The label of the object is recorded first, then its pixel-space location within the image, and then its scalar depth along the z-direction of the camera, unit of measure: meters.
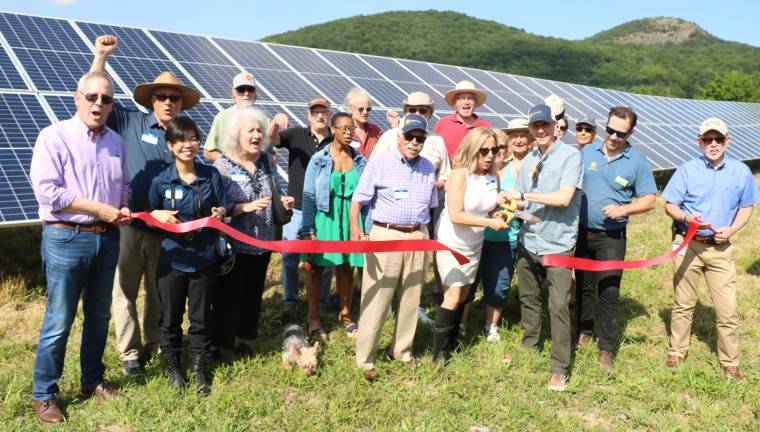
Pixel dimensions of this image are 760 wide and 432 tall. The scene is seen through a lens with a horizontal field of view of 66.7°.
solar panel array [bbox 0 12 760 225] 6.35
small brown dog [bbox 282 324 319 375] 4.55
